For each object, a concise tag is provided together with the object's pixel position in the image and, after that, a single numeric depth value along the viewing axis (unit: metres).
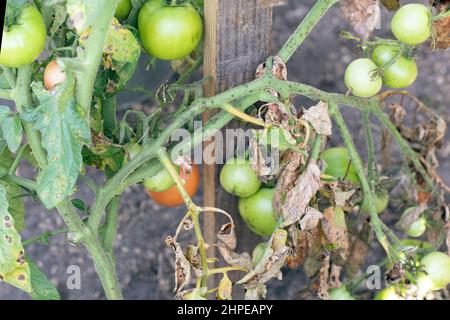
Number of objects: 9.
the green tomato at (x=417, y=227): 1.10
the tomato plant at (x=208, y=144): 0.86
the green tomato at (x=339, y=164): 1.08
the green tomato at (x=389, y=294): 1.01
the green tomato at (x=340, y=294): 1.07
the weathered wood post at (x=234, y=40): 0.96
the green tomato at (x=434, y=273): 1.01
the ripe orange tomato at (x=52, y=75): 0.92
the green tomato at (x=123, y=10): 0.98
